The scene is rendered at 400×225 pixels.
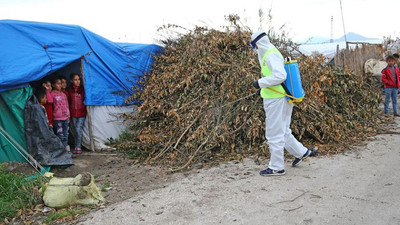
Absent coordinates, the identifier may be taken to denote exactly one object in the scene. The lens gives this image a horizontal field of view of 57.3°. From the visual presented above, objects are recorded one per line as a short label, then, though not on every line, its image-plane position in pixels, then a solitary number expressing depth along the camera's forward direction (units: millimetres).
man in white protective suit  4969
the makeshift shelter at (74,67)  6168
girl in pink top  7047
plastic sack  4645
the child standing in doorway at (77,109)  7492
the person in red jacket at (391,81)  9281
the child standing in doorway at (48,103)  6871
